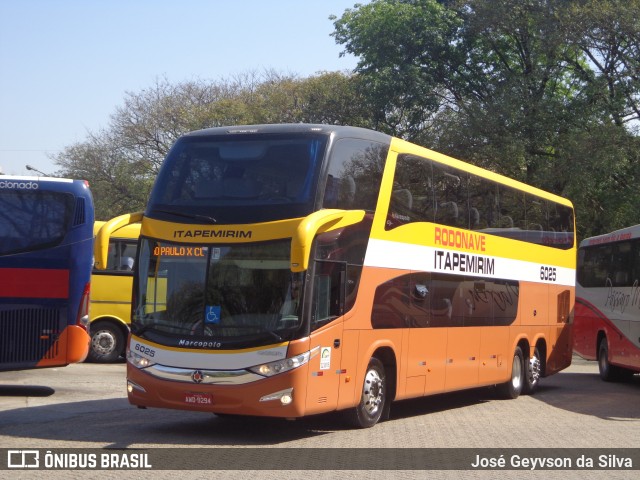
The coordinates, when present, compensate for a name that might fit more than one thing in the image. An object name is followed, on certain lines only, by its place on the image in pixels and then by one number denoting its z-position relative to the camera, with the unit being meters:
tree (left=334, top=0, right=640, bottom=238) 29.97
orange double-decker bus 11.09
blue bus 15.12
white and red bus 20.47
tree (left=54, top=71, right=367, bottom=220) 46.13
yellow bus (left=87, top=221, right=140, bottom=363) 21.91
